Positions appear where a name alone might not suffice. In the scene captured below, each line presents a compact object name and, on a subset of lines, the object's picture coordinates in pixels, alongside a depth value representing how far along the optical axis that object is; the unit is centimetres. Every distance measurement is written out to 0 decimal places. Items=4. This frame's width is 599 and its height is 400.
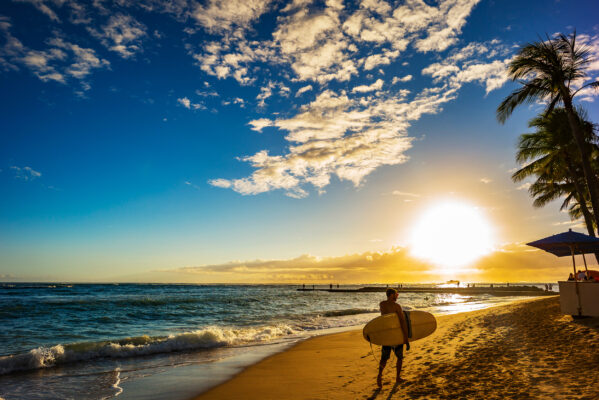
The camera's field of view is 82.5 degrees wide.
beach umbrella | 1091
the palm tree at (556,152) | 1953
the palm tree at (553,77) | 1367
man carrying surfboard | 697
